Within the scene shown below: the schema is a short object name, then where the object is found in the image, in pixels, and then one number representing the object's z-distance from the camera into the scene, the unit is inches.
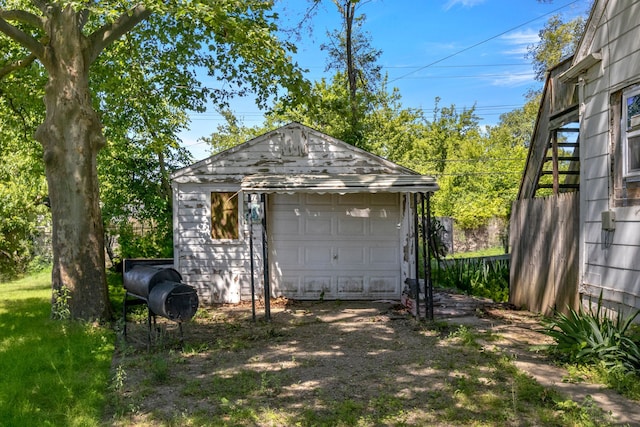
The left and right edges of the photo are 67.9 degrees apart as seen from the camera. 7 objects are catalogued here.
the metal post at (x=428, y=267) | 299.4
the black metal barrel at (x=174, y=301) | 241.9
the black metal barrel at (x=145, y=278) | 261.7
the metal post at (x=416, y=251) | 302.5
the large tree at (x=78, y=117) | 301.3
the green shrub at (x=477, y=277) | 404.8
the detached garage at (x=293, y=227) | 396.5
